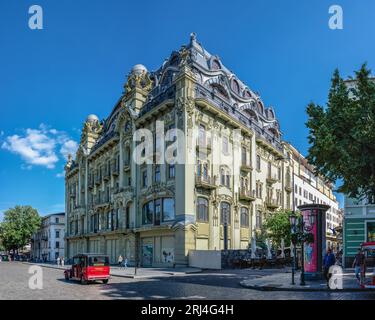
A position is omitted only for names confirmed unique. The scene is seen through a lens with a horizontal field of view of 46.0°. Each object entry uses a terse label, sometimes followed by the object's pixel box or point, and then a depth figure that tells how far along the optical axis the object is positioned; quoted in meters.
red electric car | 25.00
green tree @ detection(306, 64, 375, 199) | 17.67
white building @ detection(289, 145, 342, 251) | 75.19
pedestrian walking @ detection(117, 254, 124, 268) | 48.66
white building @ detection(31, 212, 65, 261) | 98.33
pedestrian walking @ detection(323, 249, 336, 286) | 21.98
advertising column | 24.23
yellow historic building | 42.41
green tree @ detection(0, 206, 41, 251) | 105.25
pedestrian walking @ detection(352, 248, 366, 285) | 18.44
